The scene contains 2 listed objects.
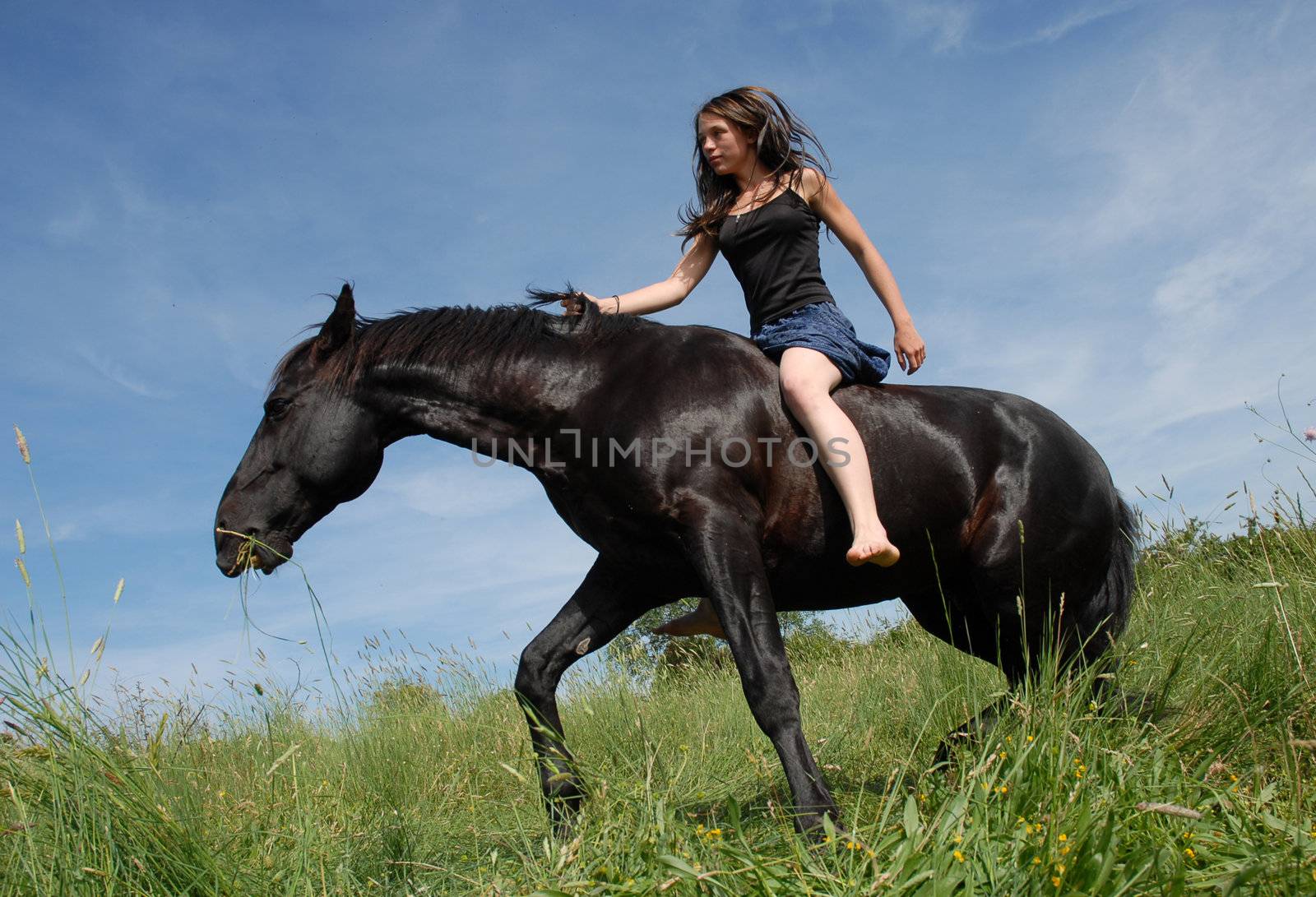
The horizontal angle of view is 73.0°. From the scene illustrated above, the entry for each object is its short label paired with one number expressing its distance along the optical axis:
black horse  3.49
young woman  3.58
